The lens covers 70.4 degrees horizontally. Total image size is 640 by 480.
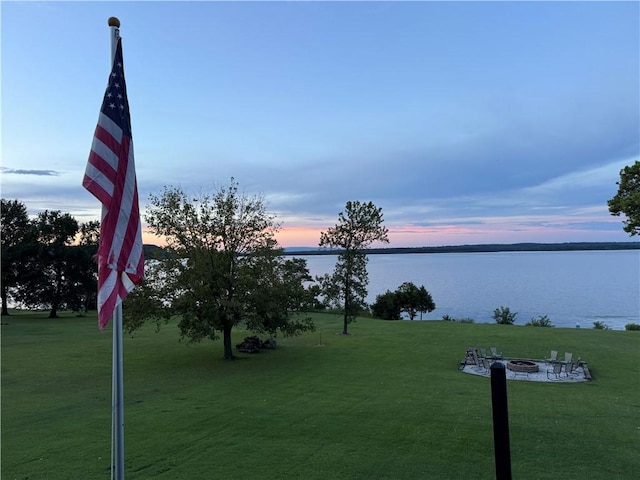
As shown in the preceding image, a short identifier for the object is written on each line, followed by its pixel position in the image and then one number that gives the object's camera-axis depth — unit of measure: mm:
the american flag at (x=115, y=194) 4988
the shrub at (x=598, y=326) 34456
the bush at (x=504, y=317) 38719
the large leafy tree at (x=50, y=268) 40497
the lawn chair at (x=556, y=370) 16328
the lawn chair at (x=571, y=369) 16330
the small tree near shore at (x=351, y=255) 28297
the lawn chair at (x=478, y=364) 17516
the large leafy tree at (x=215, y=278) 17578
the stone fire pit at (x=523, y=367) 16906
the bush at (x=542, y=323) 35594
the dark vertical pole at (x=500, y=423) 3373
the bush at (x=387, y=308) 50250
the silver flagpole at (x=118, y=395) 4988
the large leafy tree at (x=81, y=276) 42031
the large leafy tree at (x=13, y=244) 38906
